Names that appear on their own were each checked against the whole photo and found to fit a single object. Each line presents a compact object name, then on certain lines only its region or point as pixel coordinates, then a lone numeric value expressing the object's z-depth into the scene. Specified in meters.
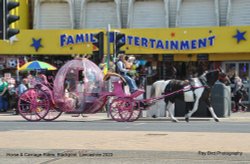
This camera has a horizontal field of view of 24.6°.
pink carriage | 20.02
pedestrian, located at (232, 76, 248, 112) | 26.69
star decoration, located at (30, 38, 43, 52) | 31.78
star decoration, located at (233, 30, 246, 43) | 28.81
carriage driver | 20.23
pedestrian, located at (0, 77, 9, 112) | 28.16
